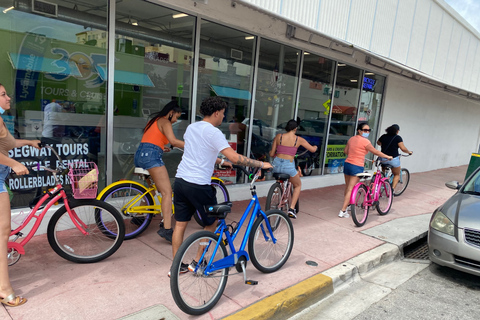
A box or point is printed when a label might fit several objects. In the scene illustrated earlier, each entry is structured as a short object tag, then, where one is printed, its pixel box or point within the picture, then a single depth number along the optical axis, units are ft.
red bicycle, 10.71
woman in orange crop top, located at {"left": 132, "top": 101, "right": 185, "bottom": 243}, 13.52
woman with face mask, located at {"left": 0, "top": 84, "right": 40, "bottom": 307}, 8.96
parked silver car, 13.01
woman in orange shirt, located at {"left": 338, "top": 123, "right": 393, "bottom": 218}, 19.25
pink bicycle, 18.42
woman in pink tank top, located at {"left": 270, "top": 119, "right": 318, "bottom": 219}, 17.84
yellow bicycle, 14.17
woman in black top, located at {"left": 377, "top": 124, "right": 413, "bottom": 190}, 24.81
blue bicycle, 9.02
